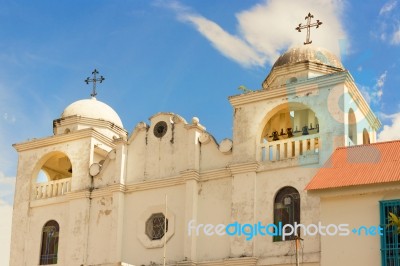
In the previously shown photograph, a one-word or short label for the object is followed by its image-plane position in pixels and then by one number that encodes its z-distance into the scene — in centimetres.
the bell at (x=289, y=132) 2509
